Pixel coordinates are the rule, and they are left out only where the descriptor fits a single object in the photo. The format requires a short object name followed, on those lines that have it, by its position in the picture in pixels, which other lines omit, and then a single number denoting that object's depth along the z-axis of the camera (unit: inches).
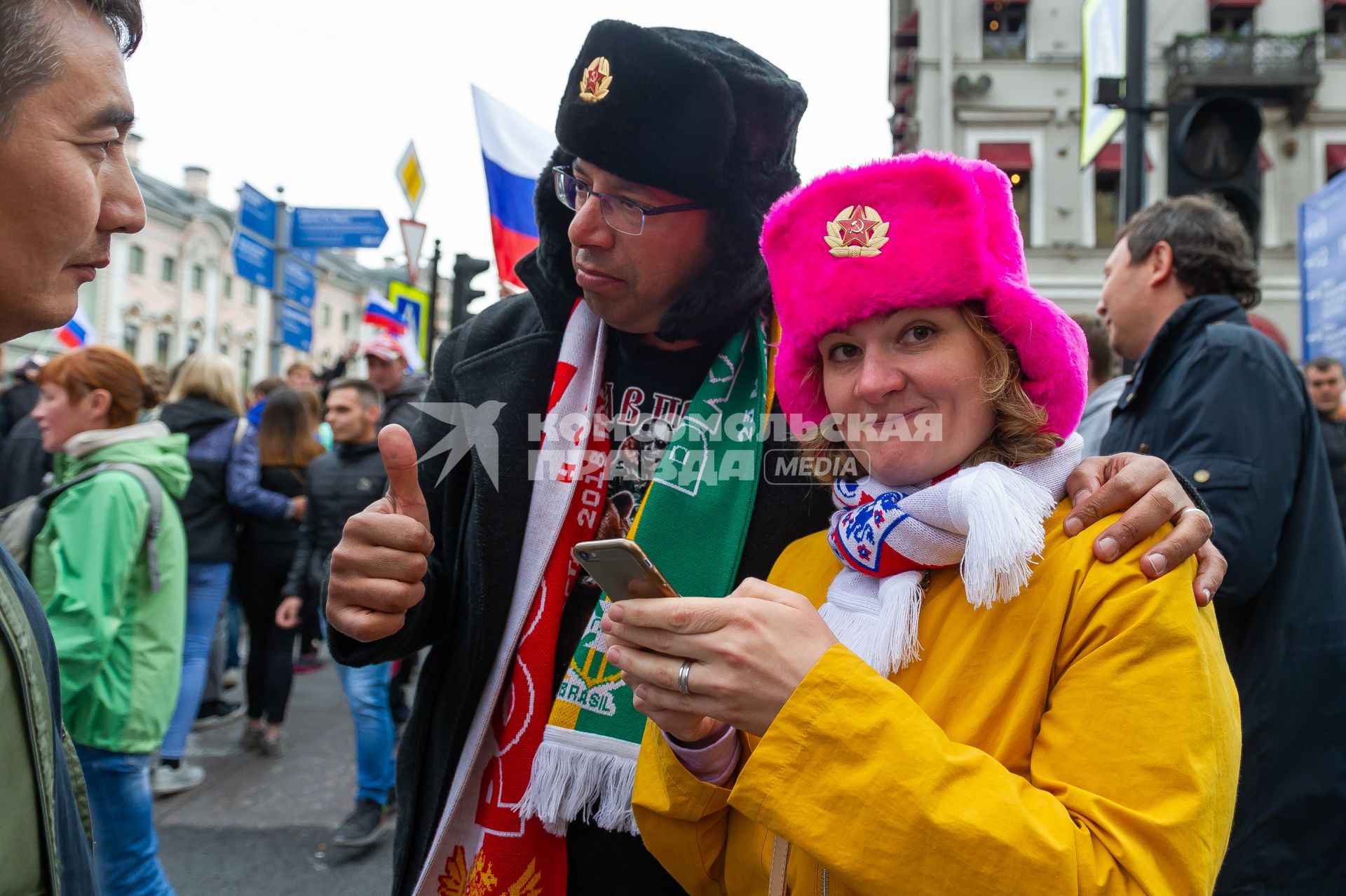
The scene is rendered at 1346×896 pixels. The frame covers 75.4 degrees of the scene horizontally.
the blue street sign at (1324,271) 203.8
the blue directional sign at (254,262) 355.3
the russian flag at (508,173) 179.3
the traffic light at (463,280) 222.4
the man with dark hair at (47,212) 39.8
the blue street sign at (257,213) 354.9
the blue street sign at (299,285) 381.4
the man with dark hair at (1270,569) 76.3
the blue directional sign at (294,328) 388.5
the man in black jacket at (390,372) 225.6
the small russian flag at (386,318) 398.9
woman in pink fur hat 38.3
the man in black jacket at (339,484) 187.9
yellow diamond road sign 350.9
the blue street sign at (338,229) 358.6
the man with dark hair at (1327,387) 214.2
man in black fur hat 65.0
